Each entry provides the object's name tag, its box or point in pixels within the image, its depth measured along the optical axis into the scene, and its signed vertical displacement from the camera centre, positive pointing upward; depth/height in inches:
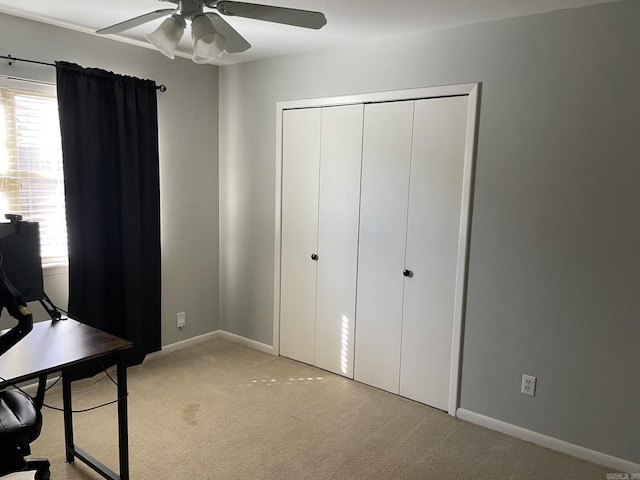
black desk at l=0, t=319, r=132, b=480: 74.4 -28.4
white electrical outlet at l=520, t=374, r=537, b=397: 110.3 -43.4
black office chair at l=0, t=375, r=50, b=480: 72.7 -39.3
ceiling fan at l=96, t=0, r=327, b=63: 75.5 +27.1
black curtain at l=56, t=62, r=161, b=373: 126.0 -4.6
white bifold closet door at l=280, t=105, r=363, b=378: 137.6 -13.2
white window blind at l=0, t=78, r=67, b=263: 119.5 +5.0
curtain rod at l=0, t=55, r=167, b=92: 114.3 +29.0
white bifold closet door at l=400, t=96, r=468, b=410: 117.8 -13.4
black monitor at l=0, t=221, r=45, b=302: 82.4 -13.8
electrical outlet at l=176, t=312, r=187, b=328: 161.0 -45.1
